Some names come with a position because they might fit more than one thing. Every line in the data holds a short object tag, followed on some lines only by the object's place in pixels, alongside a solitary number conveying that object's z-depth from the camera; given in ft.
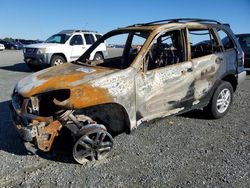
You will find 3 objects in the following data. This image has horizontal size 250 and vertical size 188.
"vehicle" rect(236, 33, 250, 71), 25.08
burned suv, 8.07
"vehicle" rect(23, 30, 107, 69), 26.74
